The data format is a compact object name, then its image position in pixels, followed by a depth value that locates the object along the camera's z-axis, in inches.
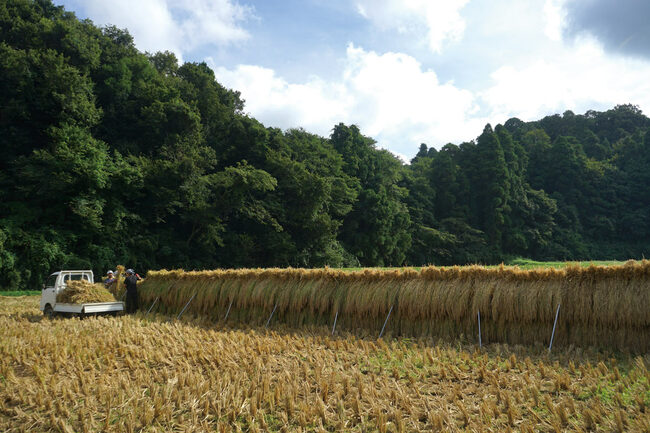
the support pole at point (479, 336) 339.3
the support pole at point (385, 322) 397.5
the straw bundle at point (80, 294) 534.3
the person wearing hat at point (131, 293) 611.2
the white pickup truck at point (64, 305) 527.6
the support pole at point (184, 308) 558.9
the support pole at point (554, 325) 318.7
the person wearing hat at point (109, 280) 660.7
